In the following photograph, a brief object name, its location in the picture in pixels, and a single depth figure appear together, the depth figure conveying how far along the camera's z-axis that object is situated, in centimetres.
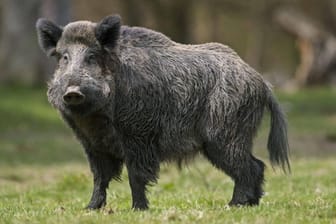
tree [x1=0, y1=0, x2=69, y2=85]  3362
